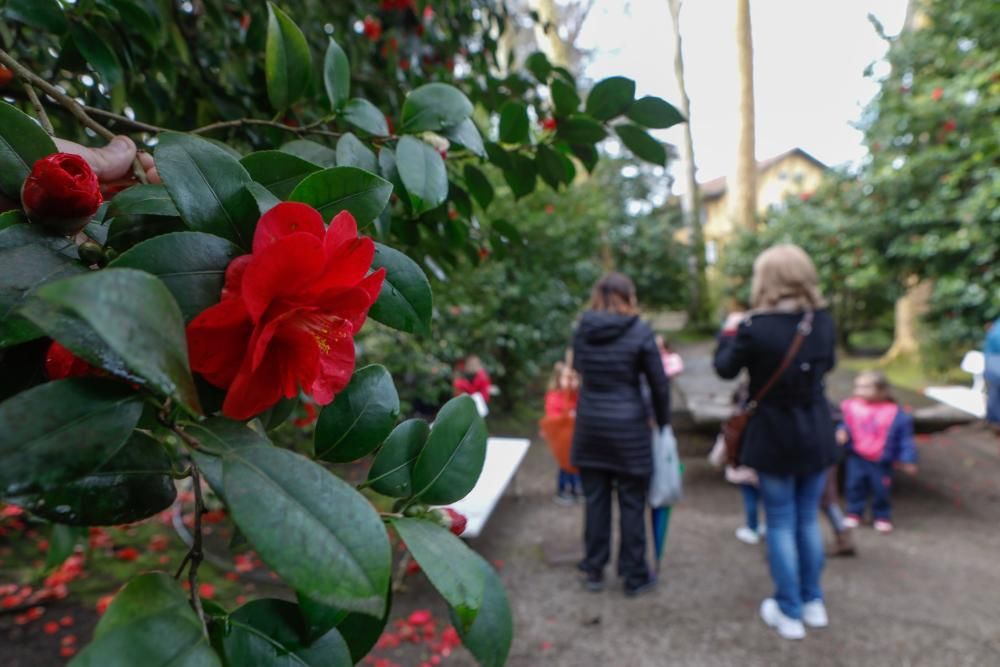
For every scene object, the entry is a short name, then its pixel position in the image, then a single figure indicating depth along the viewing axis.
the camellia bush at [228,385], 0.33
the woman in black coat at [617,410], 3.10
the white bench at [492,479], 3.30
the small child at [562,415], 3.81
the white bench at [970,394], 4.50
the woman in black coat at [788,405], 2.63
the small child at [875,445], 4.09
